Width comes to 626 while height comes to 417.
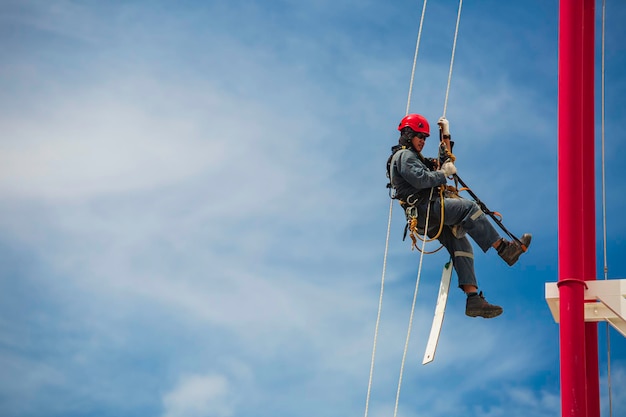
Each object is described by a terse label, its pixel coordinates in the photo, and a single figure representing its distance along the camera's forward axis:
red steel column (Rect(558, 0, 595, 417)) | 16.91
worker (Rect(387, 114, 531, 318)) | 19.84
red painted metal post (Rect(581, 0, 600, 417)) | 19.47
